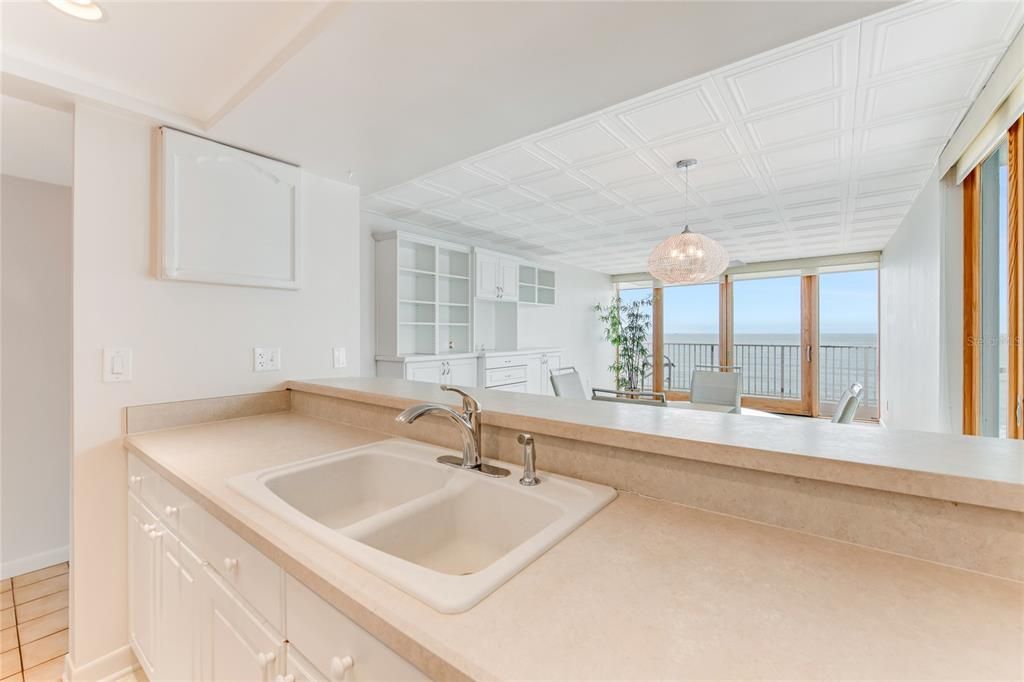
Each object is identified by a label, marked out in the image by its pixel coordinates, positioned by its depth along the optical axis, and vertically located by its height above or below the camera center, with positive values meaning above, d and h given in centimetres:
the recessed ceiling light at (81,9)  121 +96
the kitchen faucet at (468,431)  113 -24
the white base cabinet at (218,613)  69 -58
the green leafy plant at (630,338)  687 +5
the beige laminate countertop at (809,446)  69 -21
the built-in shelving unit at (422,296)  364 +43
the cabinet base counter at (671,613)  51 -37
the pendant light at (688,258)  305 +59
